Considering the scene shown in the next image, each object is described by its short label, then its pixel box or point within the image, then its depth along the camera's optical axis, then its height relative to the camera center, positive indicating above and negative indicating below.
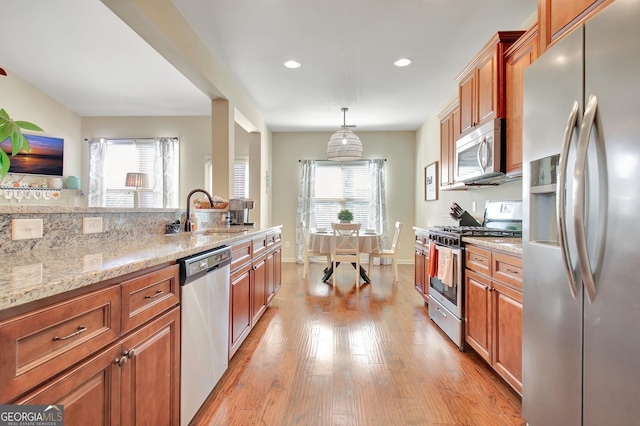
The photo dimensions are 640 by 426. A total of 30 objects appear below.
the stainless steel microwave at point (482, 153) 2.31 +0.52
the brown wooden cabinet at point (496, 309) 1.67 -0.60
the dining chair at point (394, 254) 4.52 -0.60
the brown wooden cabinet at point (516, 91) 2.06 +0.90
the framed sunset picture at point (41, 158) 4.59 +0.83
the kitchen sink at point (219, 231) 2.71 -0.17
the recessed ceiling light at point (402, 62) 3.26 +1.65
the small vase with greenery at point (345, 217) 5.05 -0.06
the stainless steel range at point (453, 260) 2.38 -0.39
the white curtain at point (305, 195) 6.15 +0.37
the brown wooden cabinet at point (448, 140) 3.42 +0.89
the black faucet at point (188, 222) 2.43 -0.08
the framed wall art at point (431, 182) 4.83 +0.54
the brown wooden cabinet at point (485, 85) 2.33 +1.10
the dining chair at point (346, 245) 4.20 -0.46
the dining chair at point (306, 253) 4.56 -0.61
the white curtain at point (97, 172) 5.42 +0.70
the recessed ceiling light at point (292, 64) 3.30 +1.64
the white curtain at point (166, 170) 5.47 +0.75
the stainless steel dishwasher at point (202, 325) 1.41 -0.60
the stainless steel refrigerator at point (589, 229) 0.91 -0.05
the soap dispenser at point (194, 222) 2.50 -0.08
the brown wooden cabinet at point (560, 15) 1.23 +0.89
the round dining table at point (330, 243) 4.39 -0.44
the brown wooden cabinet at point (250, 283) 2.10 -0.60
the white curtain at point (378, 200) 6.03 +0.27
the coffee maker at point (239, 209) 3.55 +0.04
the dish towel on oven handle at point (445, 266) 2.47 -0.44
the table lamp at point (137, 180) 4.99 +0.52
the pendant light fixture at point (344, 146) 4.21 +0.94
